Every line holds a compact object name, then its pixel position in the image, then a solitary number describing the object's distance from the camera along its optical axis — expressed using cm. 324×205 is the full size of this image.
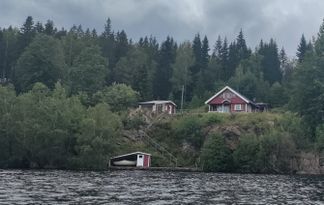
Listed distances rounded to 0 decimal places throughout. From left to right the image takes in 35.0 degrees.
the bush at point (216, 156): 8200
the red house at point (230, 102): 11369
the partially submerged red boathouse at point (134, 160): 8638
